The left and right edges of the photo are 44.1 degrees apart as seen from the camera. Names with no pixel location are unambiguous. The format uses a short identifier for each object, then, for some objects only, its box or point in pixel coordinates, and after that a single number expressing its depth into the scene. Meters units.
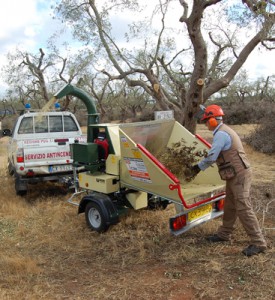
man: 4.05
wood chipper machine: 4.50
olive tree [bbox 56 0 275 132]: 6.84
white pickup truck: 6.85
